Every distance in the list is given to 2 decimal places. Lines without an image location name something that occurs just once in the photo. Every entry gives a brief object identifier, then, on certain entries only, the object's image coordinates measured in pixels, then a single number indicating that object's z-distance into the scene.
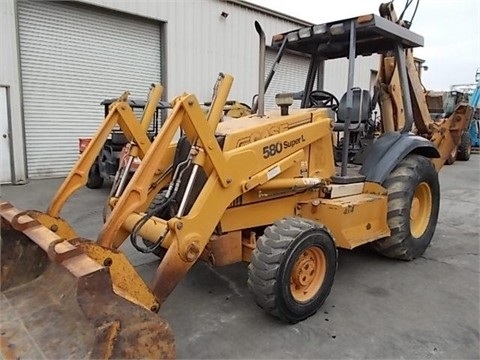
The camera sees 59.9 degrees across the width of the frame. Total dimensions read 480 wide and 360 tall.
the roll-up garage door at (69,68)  9.15
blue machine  16.53
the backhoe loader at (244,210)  2.21
